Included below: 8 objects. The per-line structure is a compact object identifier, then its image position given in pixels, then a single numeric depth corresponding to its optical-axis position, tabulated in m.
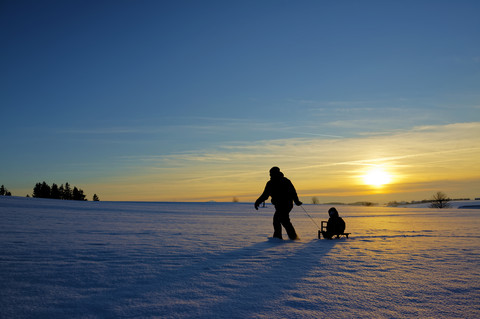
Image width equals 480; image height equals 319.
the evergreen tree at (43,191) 105.38
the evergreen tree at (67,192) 112.25
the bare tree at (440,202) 84.71
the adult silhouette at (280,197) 9.56
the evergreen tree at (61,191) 110.13
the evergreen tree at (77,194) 112.25
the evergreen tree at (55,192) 106.75
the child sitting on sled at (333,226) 10.02
